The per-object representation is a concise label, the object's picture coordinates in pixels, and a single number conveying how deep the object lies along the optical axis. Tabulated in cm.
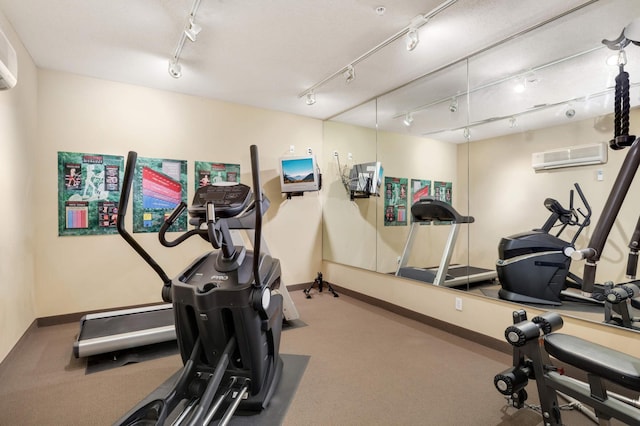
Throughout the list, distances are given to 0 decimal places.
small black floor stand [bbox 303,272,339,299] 490
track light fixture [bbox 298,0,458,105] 241
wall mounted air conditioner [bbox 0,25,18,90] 153
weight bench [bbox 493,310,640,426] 147
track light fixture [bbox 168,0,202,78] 244
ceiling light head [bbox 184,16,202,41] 249
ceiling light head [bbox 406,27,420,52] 260
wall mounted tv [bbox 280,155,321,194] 462
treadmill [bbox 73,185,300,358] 255
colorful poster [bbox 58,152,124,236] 354
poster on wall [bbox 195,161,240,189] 428
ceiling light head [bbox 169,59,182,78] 320
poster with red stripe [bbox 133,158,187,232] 390
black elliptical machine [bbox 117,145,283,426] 184
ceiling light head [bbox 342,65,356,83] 341
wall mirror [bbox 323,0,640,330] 264
